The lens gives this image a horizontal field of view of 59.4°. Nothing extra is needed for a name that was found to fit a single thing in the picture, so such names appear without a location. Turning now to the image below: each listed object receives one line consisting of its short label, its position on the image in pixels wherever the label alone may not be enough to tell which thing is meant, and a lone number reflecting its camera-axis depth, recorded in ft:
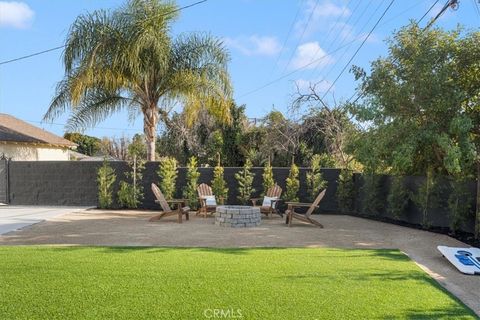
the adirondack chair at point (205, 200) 38.30
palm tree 43.86
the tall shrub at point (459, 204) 29.27
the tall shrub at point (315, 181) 43.52
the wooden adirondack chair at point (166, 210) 35.17
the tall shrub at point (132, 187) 45.39
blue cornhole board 19.56
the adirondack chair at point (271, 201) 38.70
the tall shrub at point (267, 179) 44.65
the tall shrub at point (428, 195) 32.09
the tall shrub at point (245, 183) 44.75
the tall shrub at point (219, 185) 44.42
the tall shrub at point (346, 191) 43.01
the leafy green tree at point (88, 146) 152.05
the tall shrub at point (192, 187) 44.37
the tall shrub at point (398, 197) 35.94
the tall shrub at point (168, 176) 44.27
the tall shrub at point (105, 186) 45.24
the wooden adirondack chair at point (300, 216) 33.65
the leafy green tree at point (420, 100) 27.04
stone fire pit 32.89
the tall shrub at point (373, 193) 39.36
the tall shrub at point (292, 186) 43.83
